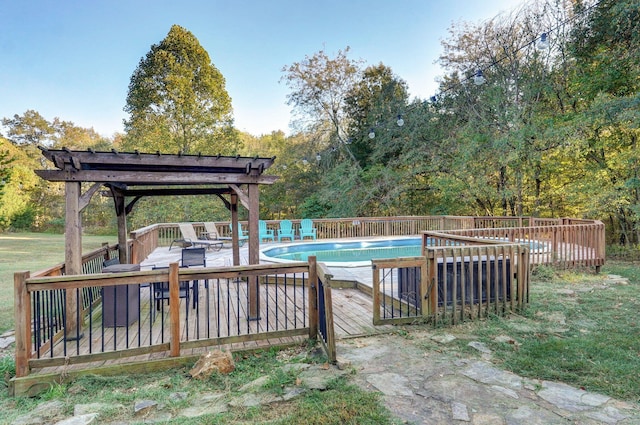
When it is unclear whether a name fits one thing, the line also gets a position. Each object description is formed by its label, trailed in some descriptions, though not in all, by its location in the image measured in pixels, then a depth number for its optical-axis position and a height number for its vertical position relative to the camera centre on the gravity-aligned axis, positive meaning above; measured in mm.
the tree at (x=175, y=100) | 17375 +5583
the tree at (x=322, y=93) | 18859 +6381
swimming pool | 11062 -1500
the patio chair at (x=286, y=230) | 12875 -867
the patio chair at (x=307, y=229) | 12906 -826
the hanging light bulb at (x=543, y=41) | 7720 +3734
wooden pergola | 3746 +424
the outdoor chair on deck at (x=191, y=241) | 10445 -993
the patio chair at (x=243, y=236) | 12459 -1024
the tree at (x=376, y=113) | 17234 +4930
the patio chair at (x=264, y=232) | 12359 -914
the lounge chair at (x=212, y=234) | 11554 -865
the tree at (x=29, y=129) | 25641 +6213
